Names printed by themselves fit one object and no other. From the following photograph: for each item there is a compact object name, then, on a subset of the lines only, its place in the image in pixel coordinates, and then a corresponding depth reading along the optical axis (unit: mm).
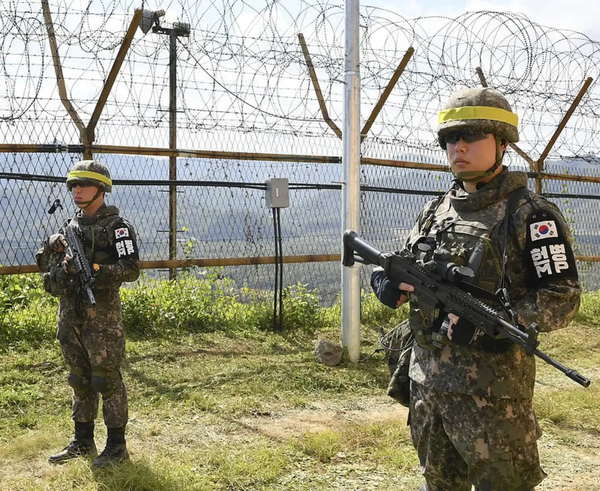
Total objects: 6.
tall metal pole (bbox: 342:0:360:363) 5371
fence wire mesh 5570
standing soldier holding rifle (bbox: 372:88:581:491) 2059
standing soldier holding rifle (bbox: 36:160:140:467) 3475
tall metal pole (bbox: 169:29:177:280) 6297
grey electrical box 6254
